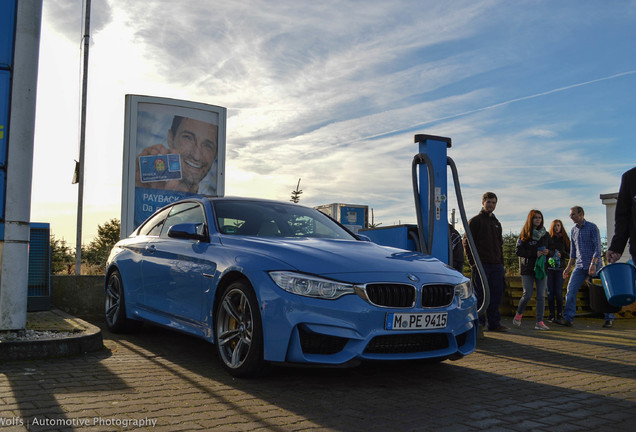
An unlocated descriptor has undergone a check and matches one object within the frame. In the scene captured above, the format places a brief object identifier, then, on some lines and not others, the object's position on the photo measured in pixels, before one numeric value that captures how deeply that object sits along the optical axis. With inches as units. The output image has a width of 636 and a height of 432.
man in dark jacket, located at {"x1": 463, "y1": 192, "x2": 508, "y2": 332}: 354.9
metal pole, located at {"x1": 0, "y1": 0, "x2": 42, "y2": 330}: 228.2
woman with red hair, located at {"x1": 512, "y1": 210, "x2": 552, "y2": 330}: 377.1
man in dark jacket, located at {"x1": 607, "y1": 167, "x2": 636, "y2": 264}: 218.1
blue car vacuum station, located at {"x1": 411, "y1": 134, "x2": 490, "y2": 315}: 297.4
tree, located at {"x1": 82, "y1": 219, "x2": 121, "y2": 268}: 1061.9
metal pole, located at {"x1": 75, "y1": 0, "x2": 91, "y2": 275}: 594.5
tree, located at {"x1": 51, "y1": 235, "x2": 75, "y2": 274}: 996.9
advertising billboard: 440.8
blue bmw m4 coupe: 169.8
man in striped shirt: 387.9
